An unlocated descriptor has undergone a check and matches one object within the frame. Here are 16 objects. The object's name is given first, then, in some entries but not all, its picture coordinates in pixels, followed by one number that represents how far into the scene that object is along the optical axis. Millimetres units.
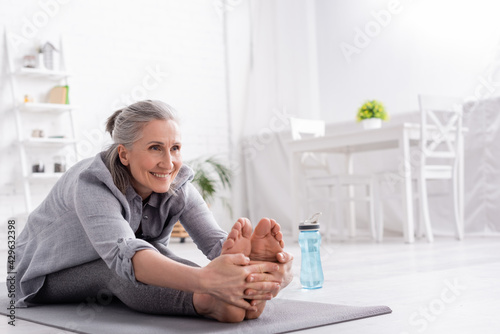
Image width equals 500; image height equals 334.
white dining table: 4062
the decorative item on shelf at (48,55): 4965
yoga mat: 1377
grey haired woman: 1322
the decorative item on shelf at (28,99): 4875
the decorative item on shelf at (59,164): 4953
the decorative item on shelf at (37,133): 4930
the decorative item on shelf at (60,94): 5016
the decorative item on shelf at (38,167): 4844
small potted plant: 4414
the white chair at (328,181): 4531
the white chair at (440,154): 4109
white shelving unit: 4805
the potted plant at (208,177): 5338
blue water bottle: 1989
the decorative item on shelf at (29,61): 4898
